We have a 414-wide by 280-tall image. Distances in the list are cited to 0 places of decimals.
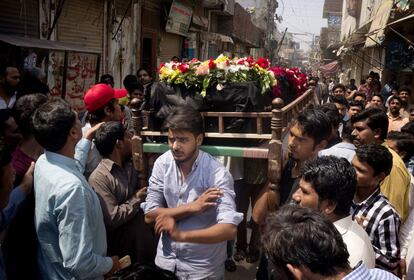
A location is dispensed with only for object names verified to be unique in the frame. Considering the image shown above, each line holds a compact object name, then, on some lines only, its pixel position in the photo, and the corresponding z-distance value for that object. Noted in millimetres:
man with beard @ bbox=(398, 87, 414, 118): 6539
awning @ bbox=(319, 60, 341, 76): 33412
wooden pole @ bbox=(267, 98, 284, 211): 2596
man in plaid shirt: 2012
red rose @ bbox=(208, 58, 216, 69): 2938
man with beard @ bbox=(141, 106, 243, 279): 2033
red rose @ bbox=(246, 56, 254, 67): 3112
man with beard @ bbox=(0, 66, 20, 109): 4305
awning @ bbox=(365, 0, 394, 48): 9141
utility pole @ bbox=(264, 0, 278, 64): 38438
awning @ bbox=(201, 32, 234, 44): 17316
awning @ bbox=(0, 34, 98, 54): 4731
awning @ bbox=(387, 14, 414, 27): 7420
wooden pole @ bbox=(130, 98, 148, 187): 2893
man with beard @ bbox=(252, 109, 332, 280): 2568
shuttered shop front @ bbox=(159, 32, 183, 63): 12844
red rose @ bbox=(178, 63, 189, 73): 2994
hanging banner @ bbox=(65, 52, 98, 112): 6480
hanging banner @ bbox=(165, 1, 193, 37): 12383
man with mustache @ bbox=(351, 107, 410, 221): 3387
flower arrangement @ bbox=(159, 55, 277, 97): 2883
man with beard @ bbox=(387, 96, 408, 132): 5430
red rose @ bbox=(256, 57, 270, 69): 3175
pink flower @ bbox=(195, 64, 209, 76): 2883
